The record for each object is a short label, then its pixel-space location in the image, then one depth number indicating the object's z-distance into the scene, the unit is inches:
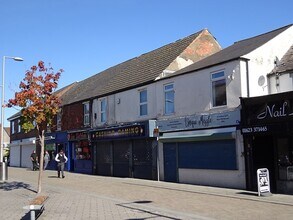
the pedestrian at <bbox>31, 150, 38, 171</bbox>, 1015.8
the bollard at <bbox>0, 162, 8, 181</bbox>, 687.9
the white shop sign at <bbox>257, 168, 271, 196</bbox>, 414.1
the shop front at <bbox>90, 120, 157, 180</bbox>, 640.8
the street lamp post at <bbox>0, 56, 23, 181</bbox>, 687.9
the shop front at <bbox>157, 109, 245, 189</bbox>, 490.2
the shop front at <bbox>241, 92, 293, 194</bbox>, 430.6
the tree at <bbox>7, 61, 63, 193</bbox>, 473.3
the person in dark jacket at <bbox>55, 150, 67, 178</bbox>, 740.9
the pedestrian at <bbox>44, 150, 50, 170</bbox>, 1001.0
